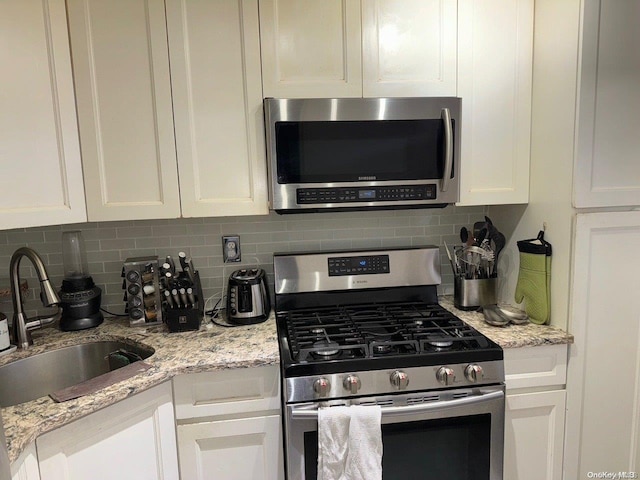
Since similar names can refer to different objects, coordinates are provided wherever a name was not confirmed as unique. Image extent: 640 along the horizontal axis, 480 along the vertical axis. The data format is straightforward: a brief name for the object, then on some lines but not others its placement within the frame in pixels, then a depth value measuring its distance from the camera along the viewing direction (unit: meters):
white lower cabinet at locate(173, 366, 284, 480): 1.46
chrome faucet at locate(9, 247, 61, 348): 1.55
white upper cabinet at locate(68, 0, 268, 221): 1.56
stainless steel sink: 1.51
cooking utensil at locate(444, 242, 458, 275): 1.96
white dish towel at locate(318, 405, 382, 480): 1.38
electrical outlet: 1.98
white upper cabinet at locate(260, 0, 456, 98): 1.63
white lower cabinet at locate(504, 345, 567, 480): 1.60
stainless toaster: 1.75
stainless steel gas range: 1.42
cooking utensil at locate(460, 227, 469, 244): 2.01
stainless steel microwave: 1.63
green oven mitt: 1.68
